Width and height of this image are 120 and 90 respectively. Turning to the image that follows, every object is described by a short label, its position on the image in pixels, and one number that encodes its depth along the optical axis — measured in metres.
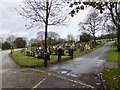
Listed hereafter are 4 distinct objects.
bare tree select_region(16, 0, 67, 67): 7.68
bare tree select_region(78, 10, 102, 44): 22.51
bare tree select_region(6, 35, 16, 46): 28.75
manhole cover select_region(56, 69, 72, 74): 5.93
